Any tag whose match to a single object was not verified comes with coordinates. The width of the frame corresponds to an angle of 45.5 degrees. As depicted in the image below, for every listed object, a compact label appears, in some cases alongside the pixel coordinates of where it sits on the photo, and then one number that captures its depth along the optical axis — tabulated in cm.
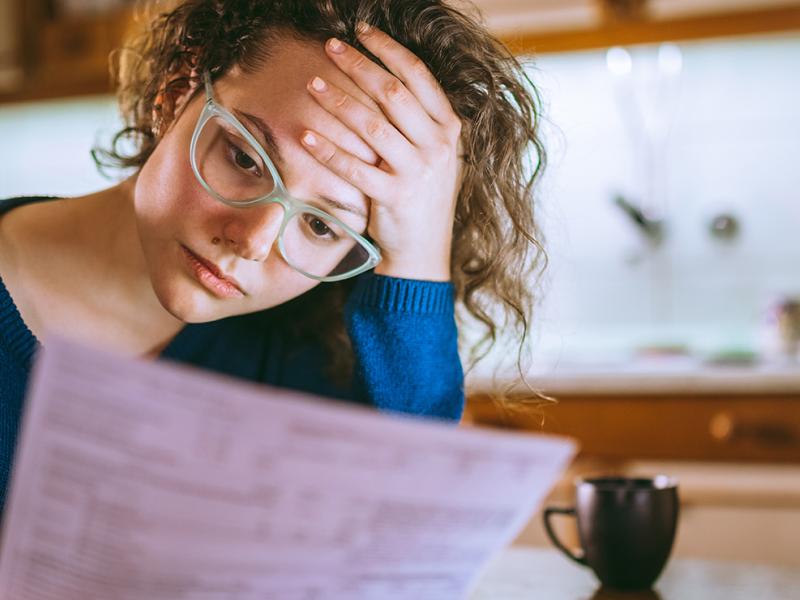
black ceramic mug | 77
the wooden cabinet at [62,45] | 283
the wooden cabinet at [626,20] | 226
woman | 85
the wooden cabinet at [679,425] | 199
